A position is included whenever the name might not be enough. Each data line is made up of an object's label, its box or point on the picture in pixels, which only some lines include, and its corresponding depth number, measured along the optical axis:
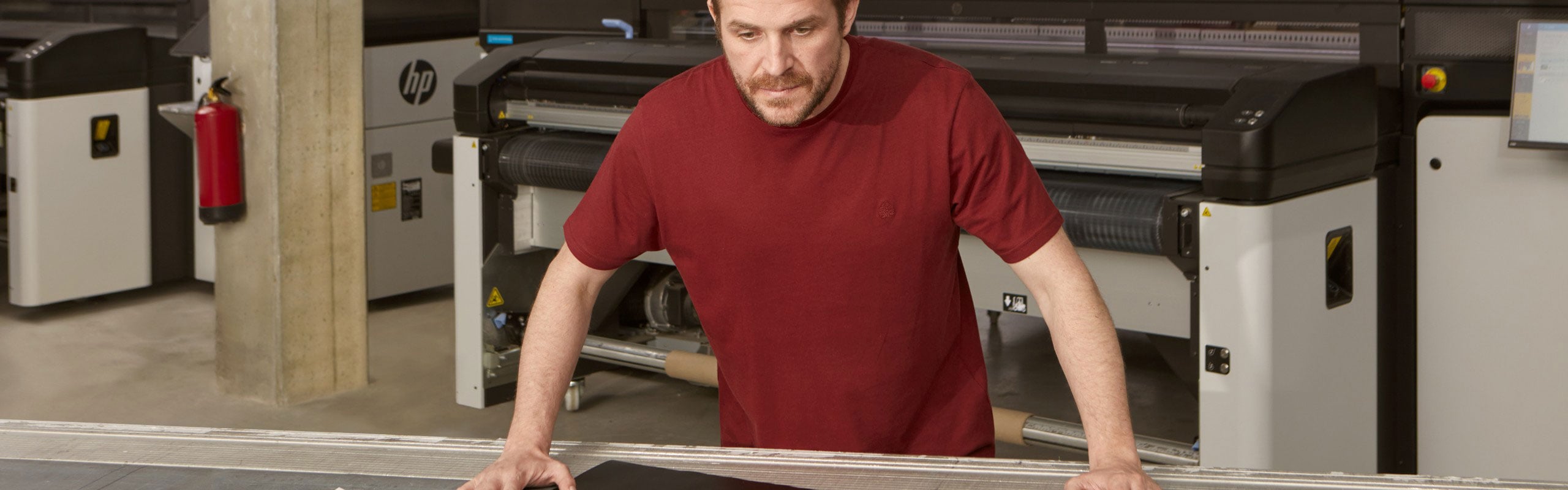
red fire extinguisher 4.14
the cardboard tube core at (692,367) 3.83
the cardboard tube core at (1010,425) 3.26
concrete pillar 4.17
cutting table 1.51
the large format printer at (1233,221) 2.72
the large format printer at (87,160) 5.04
